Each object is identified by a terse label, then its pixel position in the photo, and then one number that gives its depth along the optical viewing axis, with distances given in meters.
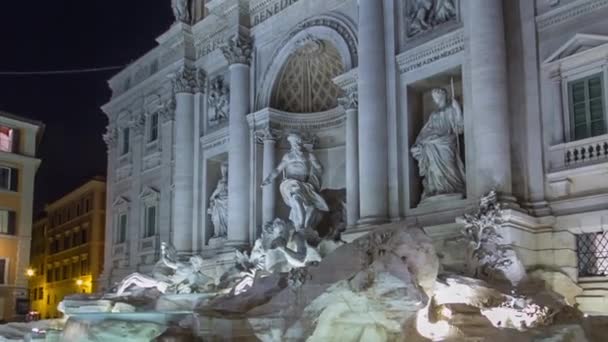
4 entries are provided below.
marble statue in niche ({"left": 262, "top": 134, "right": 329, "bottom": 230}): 22.92
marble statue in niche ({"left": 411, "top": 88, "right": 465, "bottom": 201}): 19.02
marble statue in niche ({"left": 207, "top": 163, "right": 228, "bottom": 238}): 26.98
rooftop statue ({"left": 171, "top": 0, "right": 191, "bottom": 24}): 29.68
